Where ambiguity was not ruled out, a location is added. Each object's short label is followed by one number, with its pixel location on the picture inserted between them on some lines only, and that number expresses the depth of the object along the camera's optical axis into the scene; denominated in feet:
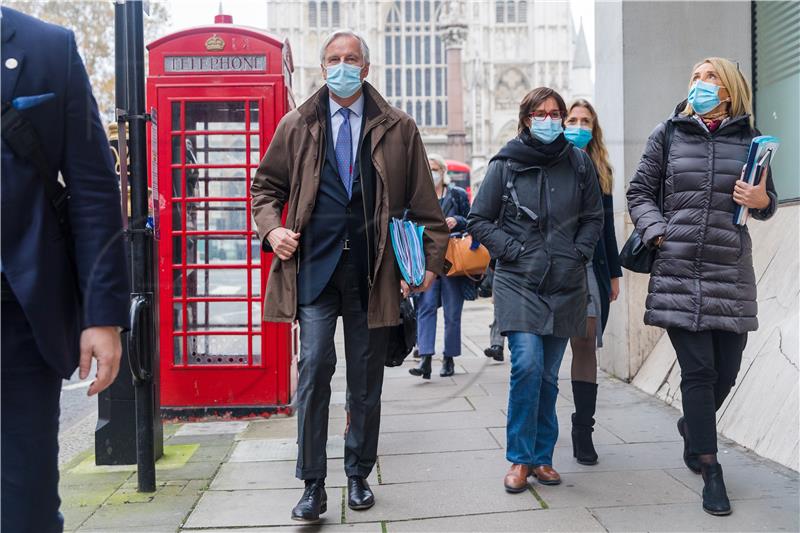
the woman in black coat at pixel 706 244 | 12.51
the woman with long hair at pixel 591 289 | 14.78
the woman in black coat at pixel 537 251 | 13.26
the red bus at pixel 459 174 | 114.11
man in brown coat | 12.15
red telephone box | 19.13
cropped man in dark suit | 6.98
